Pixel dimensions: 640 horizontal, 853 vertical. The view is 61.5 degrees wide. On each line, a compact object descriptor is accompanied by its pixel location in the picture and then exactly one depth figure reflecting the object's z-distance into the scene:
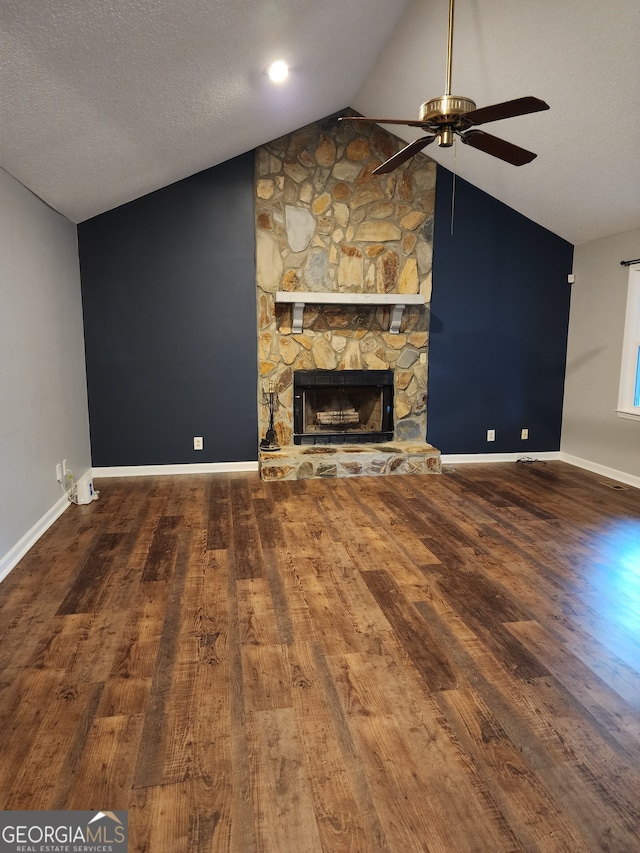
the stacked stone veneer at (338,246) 4.91
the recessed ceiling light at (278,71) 3.34
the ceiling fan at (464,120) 2.27
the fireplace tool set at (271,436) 5.05
